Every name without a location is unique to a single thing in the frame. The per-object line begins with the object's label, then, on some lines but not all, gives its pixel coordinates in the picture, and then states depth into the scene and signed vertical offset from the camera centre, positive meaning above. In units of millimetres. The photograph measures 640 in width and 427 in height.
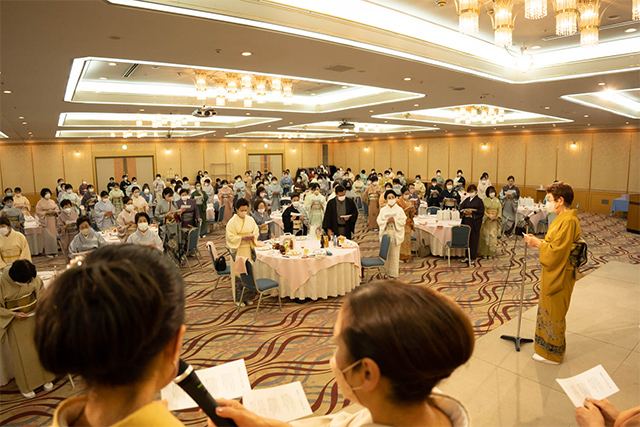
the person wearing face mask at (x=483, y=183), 12911 -614
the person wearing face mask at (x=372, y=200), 13562 -1134
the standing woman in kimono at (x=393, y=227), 8164 -1229
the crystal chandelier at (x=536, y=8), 3309 +1282
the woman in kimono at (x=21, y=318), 4172 -1474
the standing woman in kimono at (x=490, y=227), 9609 -1478
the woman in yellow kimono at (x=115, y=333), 698 -282
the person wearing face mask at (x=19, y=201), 11359 -750
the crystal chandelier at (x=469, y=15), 3635 +1354
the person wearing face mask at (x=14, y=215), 9688 -970
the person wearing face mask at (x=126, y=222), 8047 -1017
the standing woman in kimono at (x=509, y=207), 11969 -1281
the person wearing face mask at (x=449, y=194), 12531 -942
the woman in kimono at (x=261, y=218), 8117 -1011
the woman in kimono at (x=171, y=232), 8680 -1323
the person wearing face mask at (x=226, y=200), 14359 -1047
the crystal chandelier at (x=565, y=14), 3527 +1313
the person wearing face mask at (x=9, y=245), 5965 -1029
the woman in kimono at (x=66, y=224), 8992 -1139
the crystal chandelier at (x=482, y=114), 12978 +1678
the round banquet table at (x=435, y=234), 9516 -1652
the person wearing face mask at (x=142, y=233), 7227 -1093
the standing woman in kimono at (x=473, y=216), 9219 -1168
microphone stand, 4992 -2233
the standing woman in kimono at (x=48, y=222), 10523 -1241
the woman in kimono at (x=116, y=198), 13086 -819
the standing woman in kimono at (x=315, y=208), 9695 -952
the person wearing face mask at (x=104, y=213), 10922 -1070
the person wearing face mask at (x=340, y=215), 8180 -966
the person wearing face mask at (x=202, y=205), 12293 -1054
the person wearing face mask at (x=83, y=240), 6438 -1061
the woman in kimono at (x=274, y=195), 14711 -934
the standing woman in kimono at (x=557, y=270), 4352 -1169
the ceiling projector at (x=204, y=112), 9383 +1365
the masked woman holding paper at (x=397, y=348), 828 -379
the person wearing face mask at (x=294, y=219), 8534 -1087
